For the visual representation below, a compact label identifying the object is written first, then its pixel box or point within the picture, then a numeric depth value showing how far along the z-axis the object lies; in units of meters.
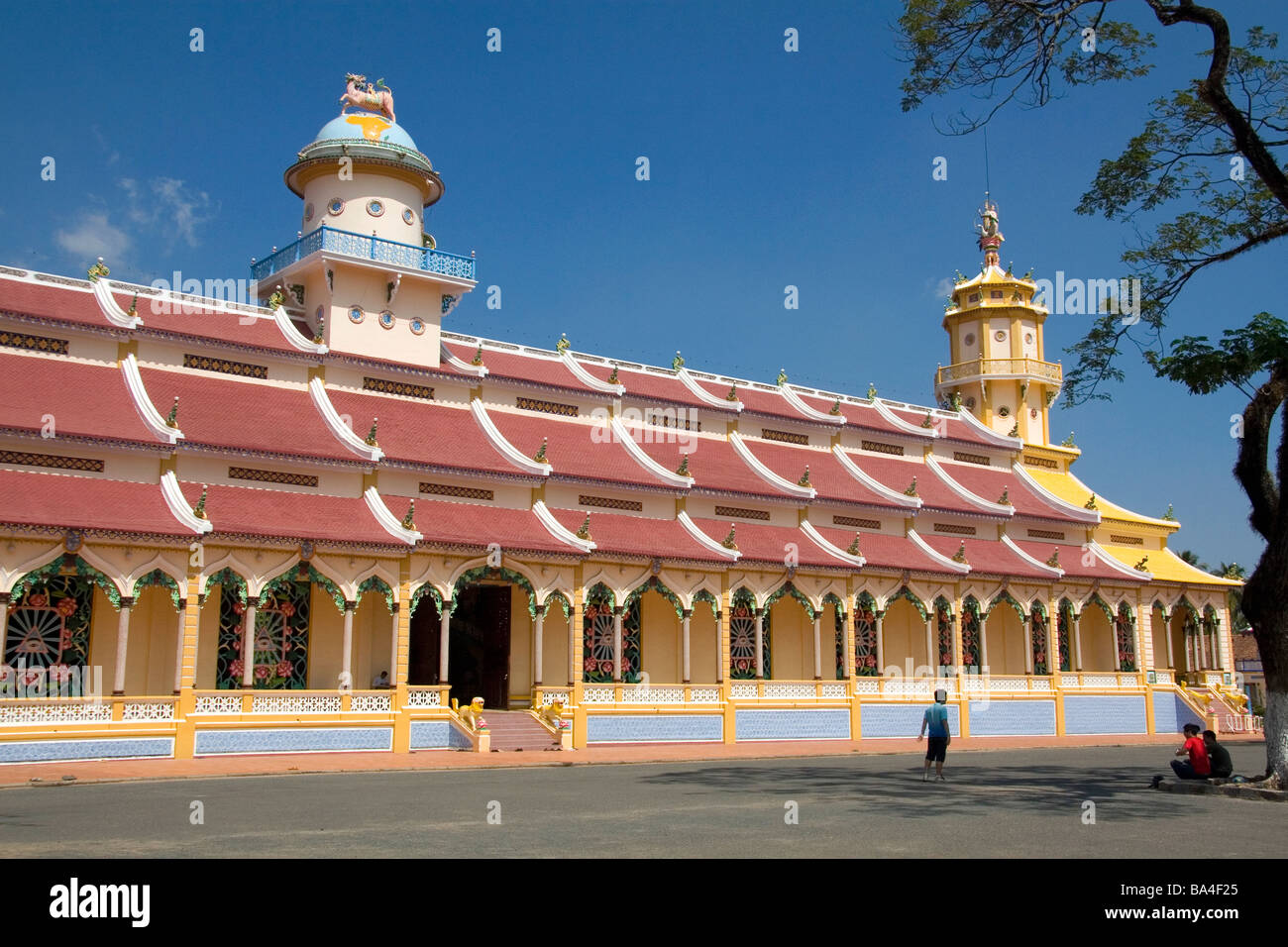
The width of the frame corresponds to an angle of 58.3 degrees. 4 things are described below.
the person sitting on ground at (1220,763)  16.45
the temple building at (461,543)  22.28
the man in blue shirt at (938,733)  17.67
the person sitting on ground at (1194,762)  16.47
